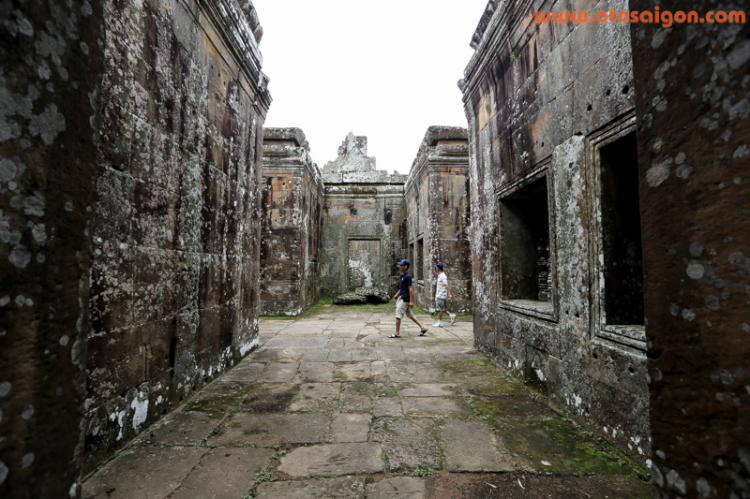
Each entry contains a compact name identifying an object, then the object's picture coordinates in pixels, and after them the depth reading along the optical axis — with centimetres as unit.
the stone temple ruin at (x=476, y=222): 84
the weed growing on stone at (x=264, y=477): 219
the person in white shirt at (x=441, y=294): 806
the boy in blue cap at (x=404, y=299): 666
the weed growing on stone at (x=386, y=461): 232
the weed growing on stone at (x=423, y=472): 224
